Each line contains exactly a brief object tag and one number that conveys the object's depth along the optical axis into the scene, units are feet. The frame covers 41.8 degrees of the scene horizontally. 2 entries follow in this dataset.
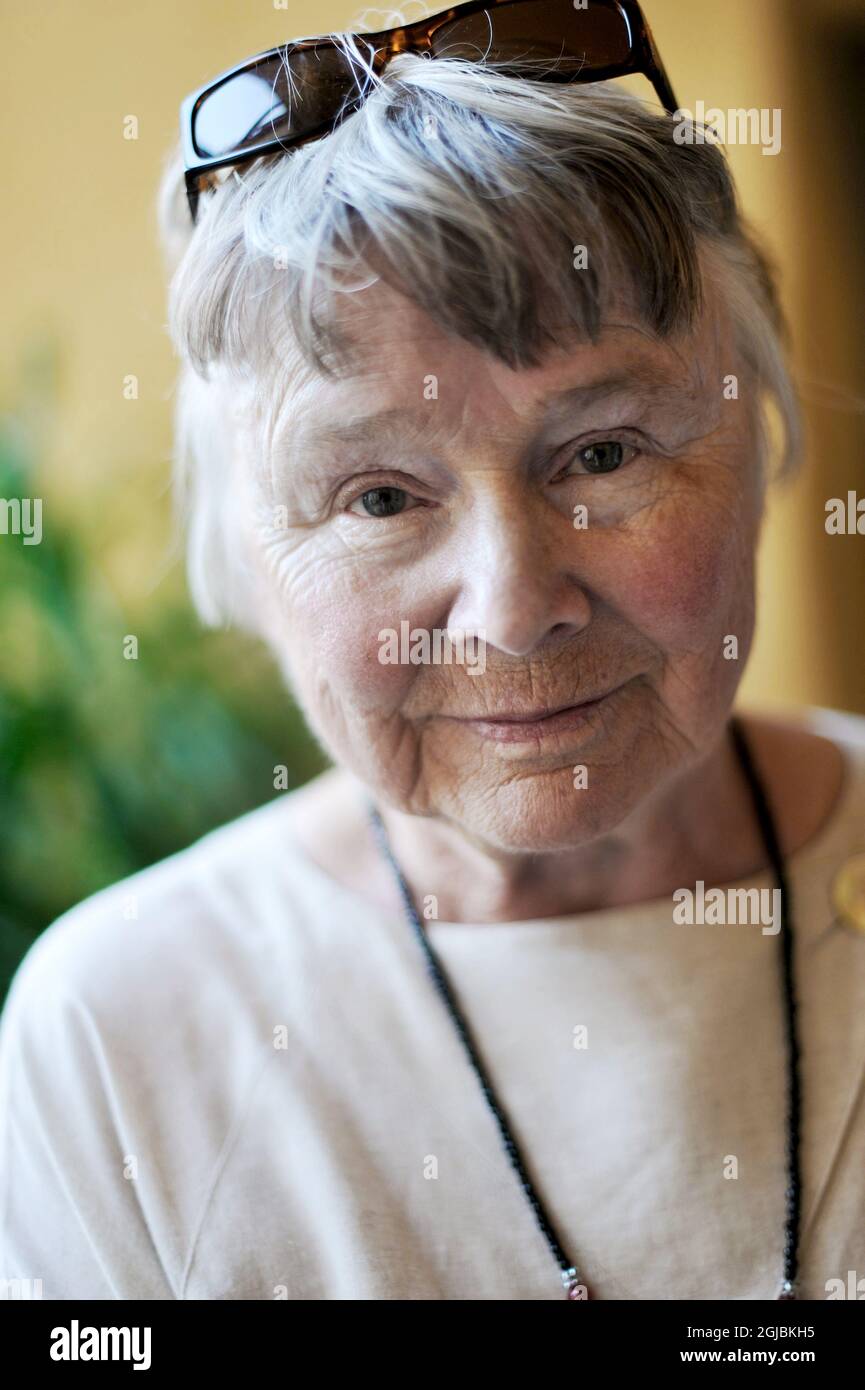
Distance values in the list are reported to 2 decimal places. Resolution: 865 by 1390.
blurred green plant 4.77
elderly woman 2.55
